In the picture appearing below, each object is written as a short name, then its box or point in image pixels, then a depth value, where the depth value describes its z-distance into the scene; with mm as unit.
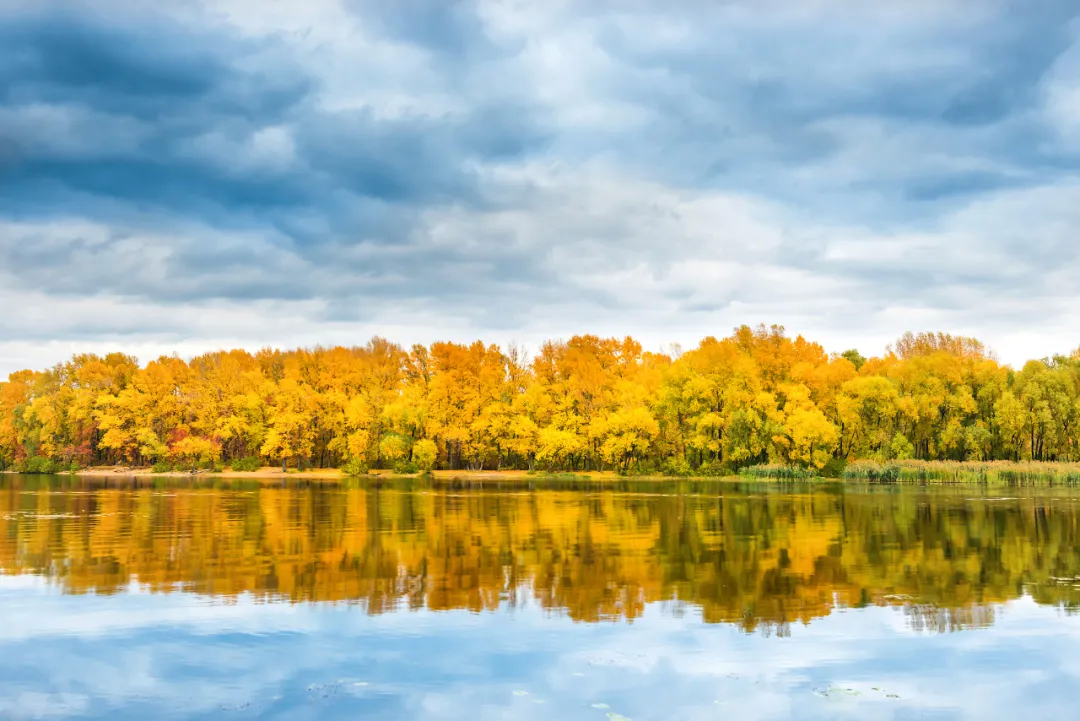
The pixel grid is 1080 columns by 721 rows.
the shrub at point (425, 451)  95500
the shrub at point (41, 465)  110125
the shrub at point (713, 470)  88938
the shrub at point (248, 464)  107875
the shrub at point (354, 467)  99250
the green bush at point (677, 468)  91562
